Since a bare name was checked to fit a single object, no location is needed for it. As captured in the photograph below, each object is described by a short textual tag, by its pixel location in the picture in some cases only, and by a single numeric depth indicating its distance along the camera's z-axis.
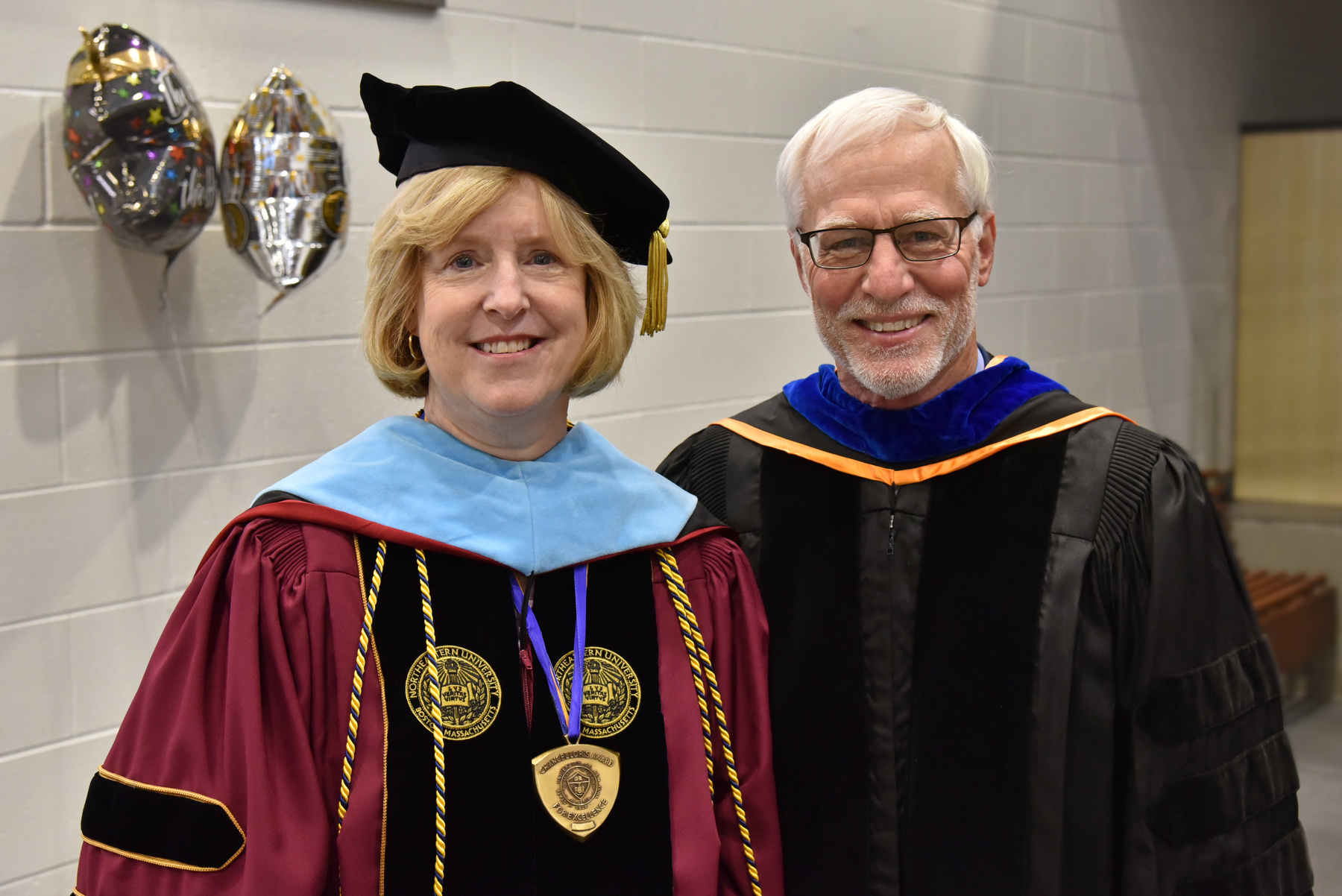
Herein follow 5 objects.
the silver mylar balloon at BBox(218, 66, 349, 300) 1.91
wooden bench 4.41
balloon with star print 1.78
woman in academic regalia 1.30
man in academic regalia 1.58
